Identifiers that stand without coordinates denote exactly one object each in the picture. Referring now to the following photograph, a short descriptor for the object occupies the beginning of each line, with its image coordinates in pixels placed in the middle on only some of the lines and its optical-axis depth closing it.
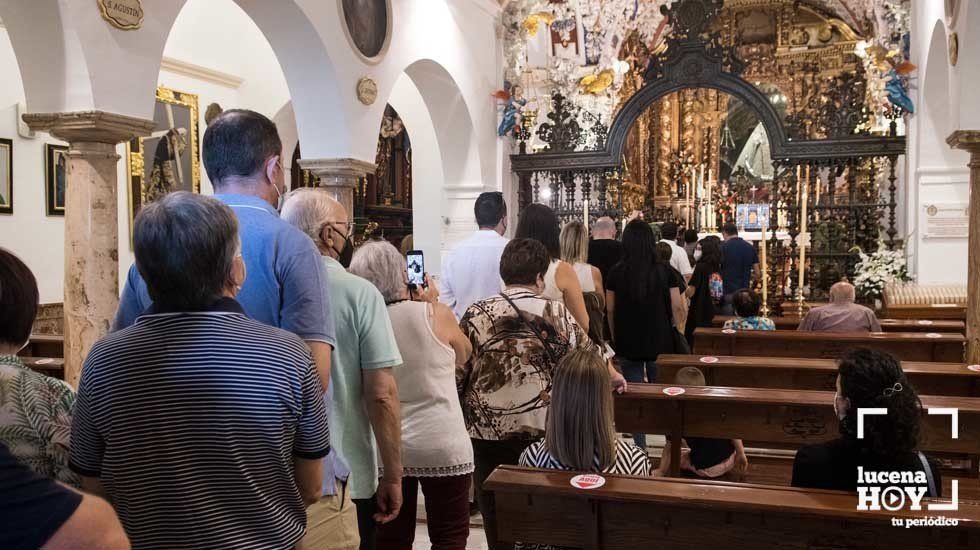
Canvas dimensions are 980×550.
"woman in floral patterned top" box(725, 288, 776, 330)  6.92
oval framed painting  8.42
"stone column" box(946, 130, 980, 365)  7.06
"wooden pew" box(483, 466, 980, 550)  2.45
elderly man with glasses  2.50
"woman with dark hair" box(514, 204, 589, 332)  4.24
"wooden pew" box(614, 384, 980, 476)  4.12
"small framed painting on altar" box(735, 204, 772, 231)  11.97
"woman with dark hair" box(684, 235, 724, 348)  7.46
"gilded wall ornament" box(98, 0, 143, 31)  5.47
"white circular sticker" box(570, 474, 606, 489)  2.61
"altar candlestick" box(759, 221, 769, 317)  8.30
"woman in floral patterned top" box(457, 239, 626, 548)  3.39
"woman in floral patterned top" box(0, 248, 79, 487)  1.82
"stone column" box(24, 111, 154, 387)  5.23
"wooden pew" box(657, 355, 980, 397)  5.08
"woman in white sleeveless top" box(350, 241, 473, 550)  3.00
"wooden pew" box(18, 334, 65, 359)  6.60
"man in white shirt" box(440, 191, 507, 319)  4.68
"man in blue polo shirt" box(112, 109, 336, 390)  2.15
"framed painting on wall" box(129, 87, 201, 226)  10.05
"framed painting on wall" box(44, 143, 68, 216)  8.94
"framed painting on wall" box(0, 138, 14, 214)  8.42
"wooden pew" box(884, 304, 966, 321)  9.27
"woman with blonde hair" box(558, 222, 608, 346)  5.39
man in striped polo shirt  1.69
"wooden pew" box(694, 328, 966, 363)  6.38
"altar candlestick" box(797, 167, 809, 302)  8.12
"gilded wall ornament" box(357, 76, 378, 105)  8.57
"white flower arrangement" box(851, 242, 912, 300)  10.05
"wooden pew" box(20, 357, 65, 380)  5.53
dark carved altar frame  10.37
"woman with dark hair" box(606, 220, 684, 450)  5.71
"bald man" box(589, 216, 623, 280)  6.70
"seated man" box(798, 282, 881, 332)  6.67
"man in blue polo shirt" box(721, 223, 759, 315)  9.57
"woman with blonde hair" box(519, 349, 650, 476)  2.62
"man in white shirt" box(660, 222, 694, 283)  8.79
